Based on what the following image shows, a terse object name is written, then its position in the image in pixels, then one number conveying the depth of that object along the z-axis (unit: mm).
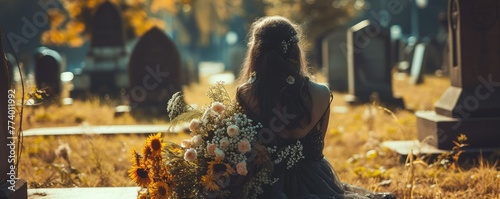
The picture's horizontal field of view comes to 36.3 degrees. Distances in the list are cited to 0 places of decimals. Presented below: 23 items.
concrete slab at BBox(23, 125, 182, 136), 8812
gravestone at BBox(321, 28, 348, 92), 15273
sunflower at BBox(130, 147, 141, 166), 4098
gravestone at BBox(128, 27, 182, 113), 11914
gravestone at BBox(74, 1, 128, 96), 14891
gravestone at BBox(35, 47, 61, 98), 13898
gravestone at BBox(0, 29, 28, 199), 4113
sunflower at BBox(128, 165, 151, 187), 4062
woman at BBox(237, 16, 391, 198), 4012
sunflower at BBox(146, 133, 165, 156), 3996
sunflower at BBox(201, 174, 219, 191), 3840
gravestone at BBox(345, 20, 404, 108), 13234
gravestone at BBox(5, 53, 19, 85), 22644
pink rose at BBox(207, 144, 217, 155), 3885
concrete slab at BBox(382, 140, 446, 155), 6766
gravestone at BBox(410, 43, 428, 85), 18016
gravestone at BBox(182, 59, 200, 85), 19000
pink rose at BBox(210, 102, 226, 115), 3975
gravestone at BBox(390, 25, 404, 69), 24547
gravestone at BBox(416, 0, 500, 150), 6859
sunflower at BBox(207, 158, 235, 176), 3842
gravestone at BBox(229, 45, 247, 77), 25438
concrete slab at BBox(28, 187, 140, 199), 4750
